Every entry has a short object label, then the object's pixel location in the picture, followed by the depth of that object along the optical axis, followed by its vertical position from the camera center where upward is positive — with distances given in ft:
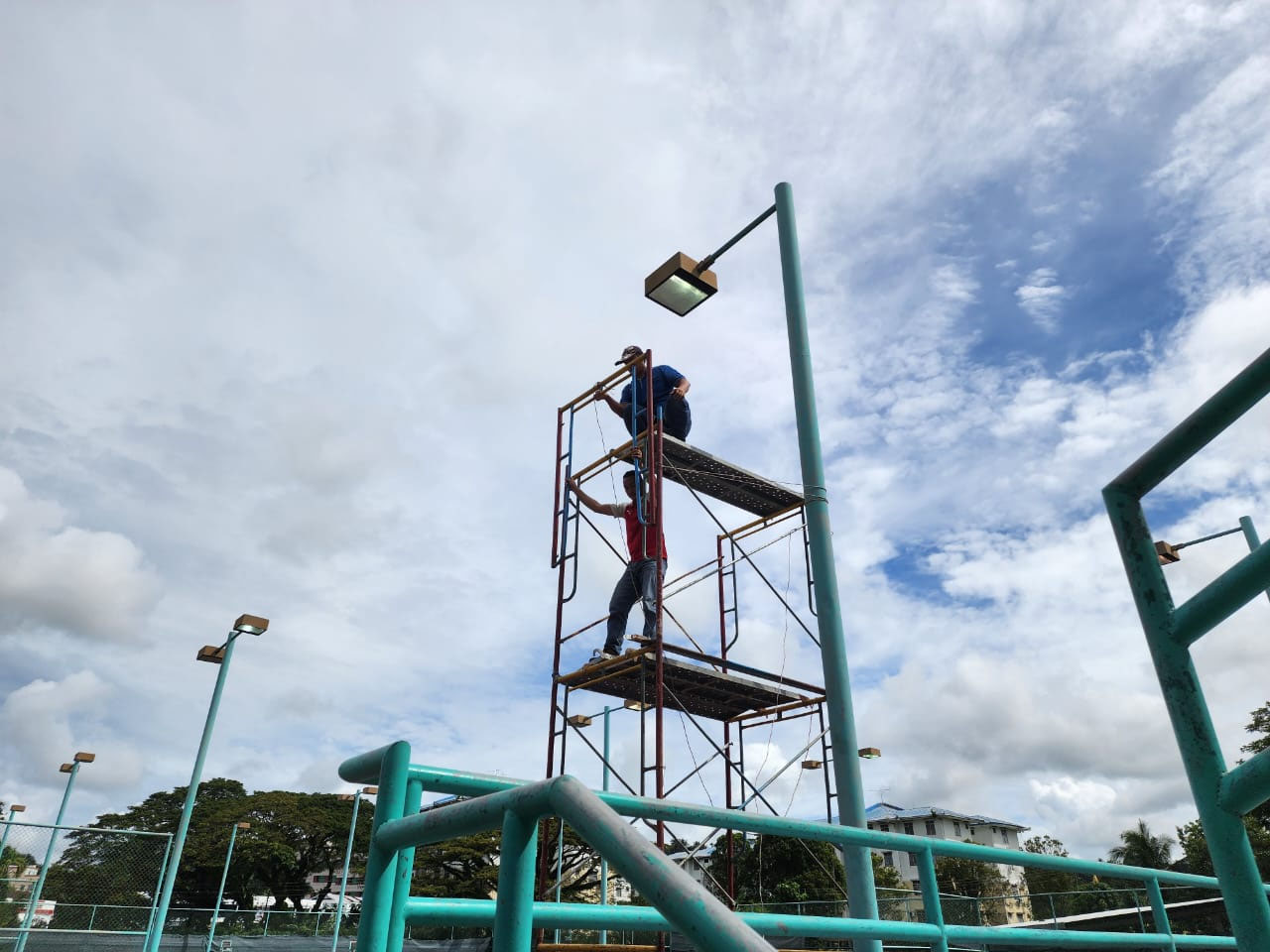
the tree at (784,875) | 148.46 +10.28
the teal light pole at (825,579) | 13.50 +6.06
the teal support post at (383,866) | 5.82 +0.41
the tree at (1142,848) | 225.56 +21.86
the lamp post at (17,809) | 71.71 +9.49
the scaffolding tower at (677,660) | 30.01 +9.17
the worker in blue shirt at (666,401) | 34.30 +19.61
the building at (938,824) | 299.99 +36.97
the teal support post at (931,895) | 10.61 +0.49
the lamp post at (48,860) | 47.85 +4.09
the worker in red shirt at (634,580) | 31.30 +12.12
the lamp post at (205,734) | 44.55 +9.27
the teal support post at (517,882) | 4.89 +0.27
